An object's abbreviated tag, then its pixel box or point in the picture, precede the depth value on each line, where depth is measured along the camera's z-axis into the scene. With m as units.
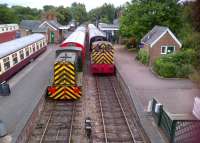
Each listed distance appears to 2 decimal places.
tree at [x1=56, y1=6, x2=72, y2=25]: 82.31
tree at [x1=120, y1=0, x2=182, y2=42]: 33.78
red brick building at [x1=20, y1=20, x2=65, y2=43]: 50.75
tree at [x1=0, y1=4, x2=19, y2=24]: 71.25
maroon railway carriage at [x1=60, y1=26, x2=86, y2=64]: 22.58
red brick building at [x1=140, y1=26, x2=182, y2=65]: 28.16
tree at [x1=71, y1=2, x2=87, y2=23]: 126.69
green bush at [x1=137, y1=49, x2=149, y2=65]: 28.62
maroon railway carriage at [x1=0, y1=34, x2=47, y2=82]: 19.48
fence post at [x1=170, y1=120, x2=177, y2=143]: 10.35
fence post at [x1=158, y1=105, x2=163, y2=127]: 12.06
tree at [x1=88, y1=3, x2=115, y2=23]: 106.61
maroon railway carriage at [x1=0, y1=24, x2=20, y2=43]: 48.75
